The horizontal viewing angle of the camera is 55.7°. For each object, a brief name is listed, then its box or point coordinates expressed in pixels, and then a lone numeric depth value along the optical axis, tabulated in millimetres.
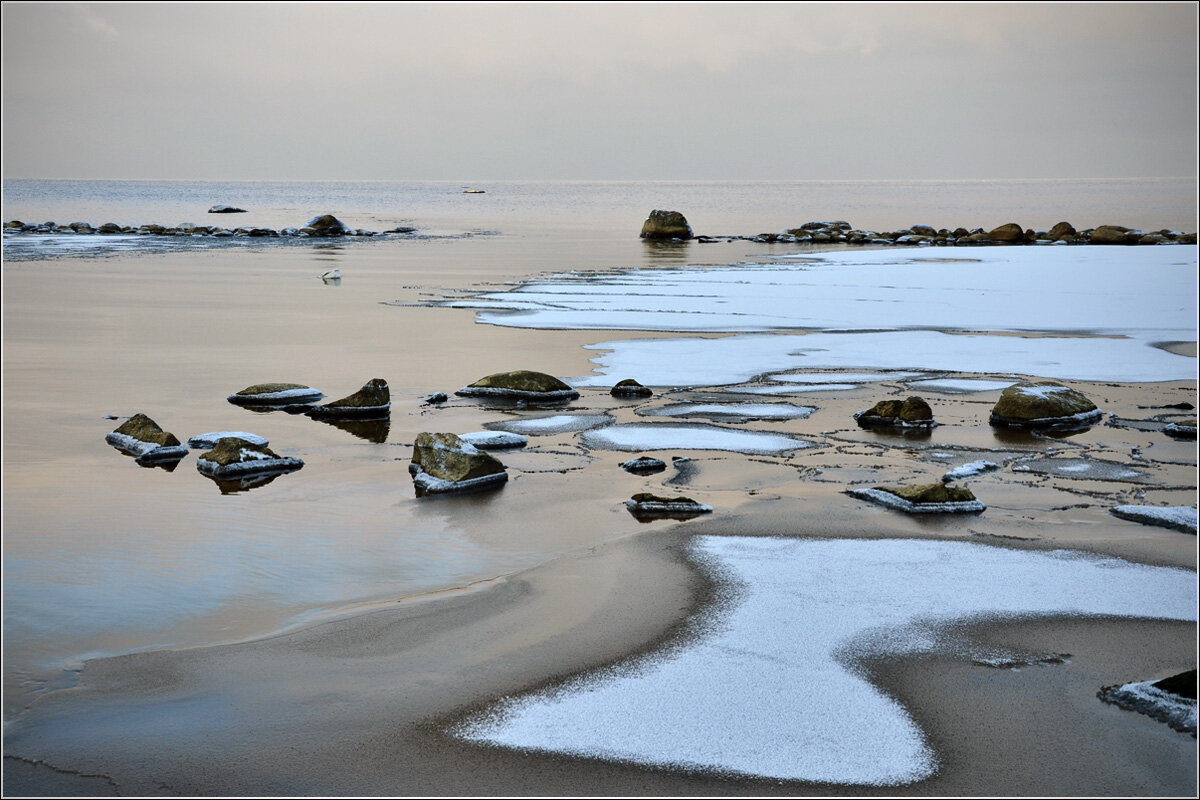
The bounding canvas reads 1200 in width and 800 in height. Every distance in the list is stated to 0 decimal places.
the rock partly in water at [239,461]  8602
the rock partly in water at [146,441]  9102
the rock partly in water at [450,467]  8195
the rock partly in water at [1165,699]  4680
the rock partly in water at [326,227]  49188
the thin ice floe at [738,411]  10812
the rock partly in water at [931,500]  7688
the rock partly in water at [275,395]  11281
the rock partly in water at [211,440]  9109
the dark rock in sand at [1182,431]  9922
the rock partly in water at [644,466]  8750
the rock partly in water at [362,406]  10773
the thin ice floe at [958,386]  12227
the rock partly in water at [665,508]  7637
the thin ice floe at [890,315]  13930
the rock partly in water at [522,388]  11594
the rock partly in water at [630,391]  11867
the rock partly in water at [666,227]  46156
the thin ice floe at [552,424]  10203
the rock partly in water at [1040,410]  10406
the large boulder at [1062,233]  42156
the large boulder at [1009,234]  41281
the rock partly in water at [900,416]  10352
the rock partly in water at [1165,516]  7344
